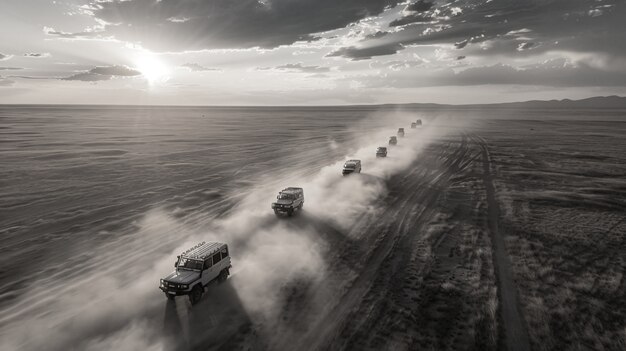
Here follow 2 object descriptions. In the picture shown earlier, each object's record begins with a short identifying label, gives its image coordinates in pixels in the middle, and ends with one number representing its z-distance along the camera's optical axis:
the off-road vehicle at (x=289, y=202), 28.73
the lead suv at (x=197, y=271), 16.53
